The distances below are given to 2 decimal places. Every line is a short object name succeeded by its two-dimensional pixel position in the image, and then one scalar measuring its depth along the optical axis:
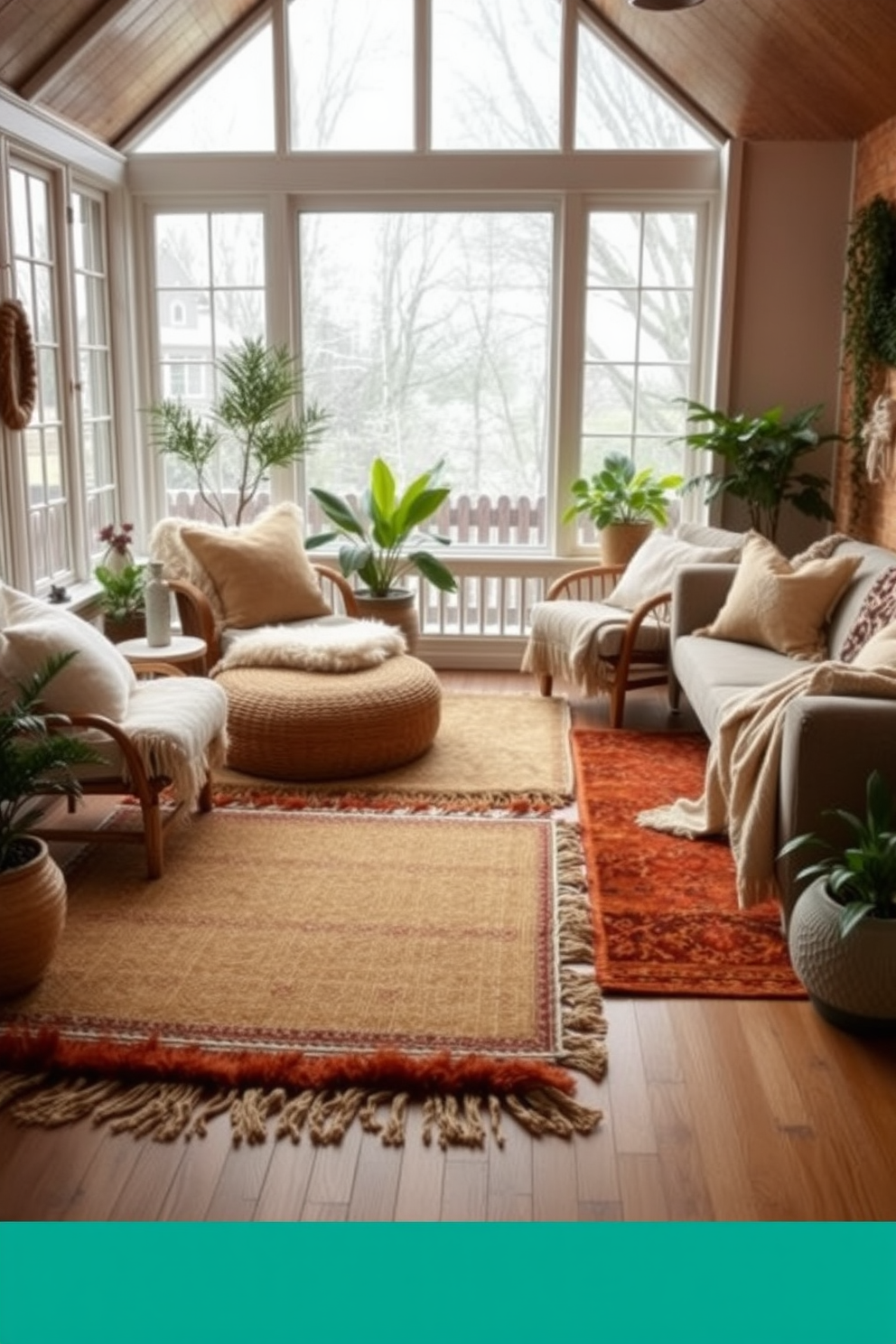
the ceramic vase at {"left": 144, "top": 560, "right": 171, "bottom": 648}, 4.38
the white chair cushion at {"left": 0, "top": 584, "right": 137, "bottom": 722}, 3.22
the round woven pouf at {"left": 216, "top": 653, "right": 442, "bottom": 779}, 4.17
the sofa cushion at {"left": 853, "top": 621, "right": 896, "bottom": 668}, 3.12
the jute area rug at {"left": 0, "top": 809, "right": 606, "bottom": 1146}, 2.38
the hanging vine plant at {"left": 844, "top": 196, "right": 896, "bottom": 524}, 4.94
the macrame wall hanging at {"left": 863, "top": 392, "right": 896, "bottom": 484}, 4.82
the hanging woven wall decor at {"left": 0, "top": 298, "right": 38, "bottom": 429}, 4.32
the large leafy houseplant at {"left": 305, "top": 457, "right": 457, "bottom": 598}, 5.58
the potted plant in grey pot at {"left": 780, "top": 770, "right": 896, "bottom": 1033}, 2.50
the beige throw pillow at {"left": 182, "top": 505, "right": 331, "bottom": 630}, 5.00
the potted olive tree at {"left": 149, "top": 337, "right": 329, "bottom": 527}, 5.59
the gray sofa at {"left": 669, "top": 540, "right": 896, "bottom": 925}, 2.77
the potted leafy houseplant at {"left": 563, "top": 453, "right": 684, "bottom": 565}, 5.68
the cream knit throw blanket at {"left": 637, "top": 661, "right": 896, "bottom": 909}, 2.92
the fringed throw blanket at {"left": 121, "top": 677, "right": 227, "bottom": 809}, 3.35
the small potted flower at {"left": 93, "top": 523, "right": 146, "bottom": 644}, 5.04
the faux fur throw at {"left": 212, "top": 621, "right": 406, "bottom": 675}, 4.46
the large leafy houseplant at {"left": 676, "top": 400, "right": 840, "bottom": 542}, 5.32
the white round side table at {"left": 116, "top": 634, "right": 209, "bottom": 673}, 4.22
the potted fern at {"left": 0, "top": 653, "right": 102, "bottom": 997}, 2.65
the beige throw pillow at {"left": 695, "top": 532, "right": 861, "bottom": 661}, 4.29
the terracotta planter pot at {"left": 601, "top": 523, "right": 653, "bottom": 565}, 5.68
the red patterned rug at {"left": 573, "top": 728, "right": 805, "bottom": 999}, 2.87
